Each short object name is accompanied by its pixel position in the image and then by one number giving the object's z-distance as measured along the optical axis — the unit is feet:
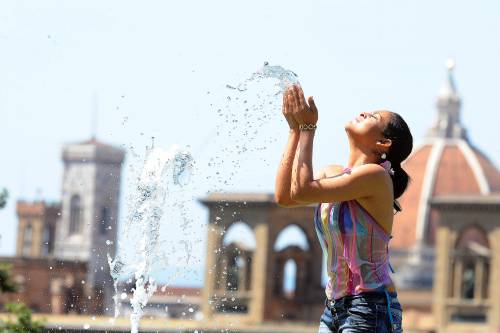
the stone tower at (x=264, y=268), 213.66
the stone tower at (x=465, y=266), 204.13
